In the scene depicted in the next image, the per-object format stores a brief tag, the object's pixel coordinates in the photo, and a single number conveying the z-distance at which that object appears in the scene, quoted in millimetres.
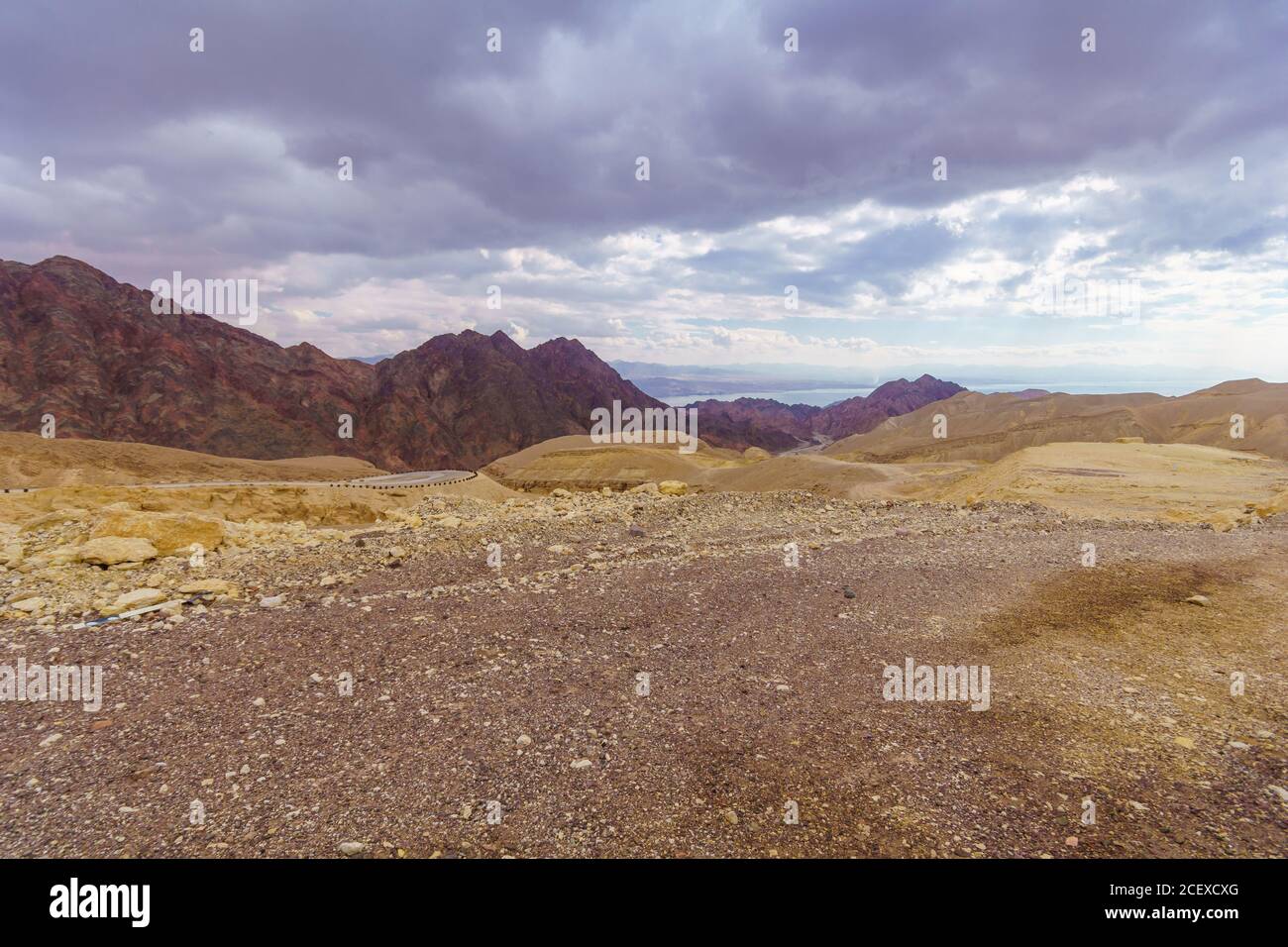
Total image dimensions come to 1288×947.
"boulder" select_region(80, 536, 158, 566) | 9984
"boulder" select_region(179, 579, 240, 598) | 8586
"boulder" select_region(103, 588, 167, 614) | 7936
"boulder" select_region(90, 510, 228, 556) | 10922
